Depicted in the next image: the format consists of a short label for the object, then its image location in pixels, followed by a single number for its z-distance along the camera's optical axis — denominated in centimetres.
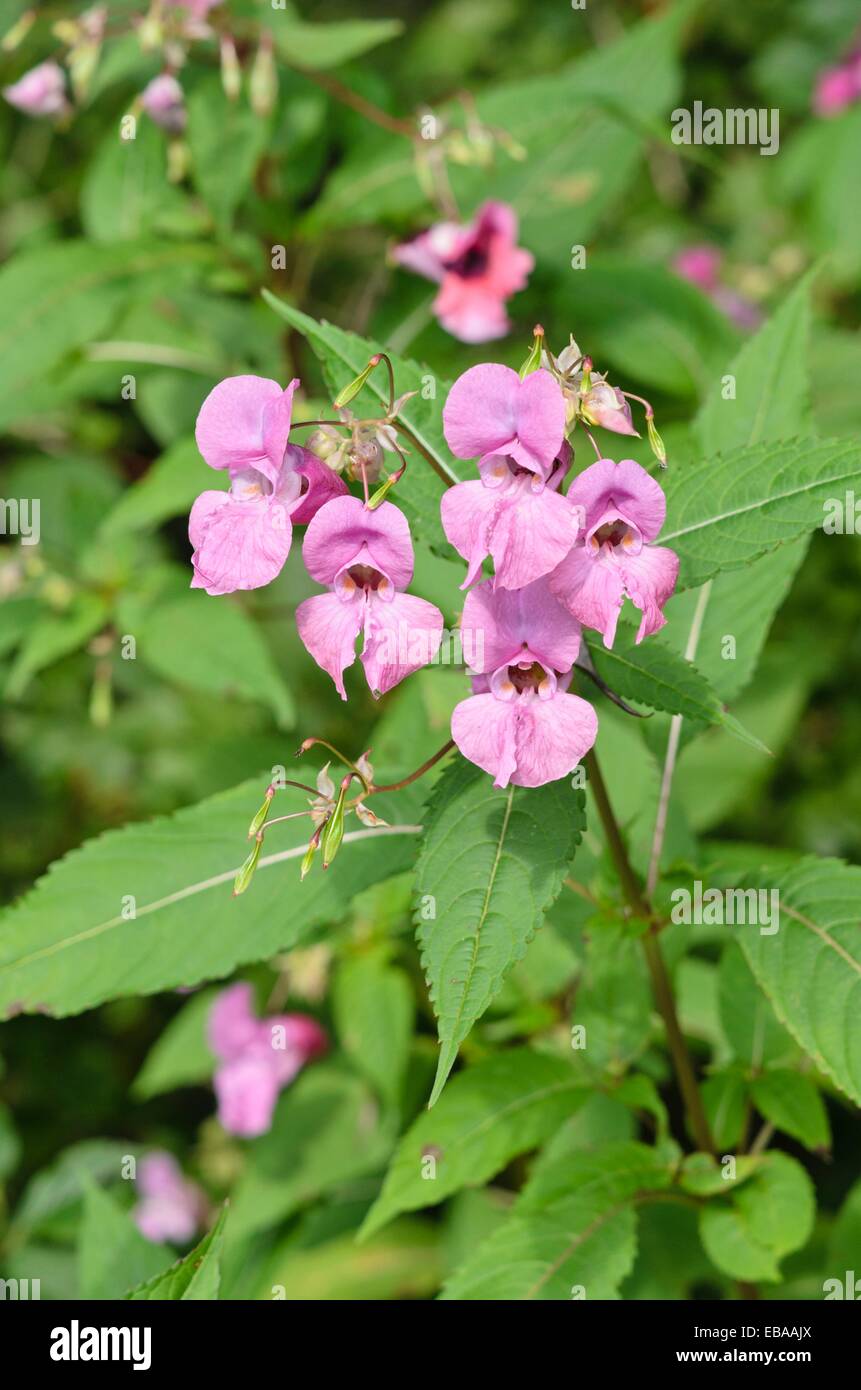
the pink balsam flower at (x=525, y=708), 70
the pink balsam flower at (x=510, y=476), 69
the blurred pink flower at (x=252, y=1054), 100
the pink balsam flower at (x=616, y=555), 70
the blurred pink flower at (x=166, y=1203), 113
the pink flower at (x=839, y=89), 142
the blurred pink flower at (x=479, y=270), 100
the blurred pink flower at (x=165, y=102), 93
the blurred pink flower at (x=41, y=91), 98
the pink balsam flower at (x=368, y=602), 70
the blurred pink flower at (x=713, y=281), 136
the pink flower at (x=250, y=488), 70
